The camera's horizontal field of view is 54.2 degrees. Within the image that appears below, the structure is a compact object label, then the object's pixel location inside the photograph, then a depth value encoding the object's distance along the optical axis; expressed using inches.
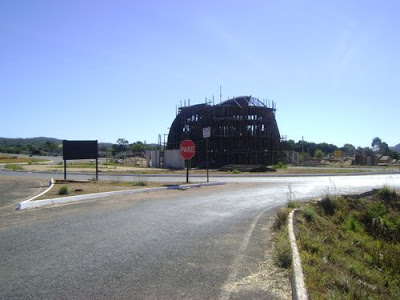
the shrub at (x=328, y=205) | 532.2
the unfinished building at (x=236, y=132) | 1989.4
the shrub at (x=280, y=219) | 362.2
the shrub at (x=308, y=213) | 423.0
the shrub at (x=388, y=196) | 637.3
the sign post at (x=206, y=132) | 877.2
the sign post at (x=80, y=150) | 875.4
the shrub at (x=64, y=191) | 590.4
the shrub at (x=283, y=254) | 238.9
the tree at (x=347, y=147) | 5476.9
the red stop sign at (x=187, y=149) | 836.5
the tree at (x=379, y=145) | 4816.7
